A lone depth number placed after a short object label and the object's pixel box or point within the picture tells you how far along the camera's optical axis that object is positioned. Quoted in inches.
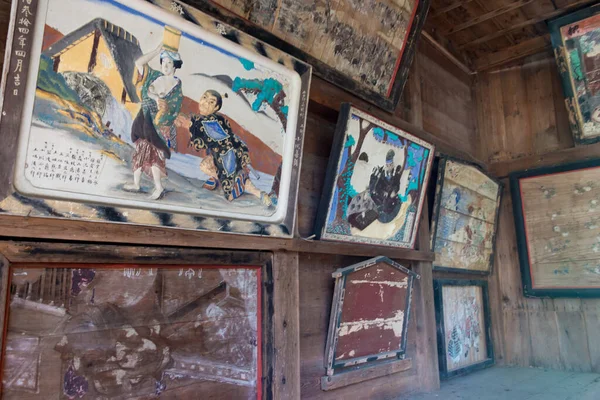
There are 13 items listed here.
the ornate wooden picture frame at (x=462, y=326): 128.4
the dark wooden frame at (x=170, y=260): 54.0
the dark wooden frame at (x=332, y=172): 92.4
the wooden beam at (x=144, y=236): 54.6
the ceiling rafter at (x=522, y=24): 136.9
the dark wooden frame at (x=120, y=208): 50.7
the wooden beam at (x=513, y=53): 157.6
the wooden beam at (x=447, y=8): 140.2
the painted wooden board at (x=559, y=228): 140.7
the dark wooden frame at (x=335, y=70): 77.9
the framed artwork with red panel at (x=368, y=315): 93.7
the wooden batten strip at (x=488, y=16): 138.9
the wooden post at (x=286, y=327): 80.6
